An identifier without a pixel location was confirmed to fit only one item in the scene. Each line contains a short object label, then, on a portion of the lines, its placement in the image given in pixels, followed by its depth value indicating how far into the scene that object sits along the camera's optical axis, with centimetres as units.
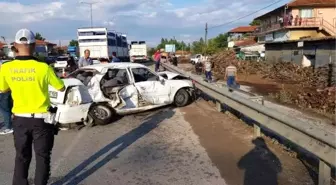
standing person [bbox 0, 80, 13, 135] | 780
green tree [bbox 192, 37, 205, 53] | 8612
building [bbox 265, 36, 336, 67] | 2489
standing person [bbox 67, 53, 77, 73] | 1568
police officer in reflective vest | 377
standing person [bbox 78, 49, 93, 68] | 1250
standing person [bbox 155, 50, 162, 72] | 2278
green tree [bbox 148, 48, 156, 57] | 10262
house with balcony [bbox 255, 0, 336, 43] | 4728
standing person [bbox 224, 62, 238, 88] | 1441
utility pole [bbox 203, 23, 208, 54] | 7001
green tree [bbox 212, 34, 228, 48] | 9312
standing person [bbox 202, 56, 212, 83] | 2109
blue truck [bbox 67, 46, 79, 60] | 6072
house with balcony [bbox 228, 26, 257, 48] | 8015
